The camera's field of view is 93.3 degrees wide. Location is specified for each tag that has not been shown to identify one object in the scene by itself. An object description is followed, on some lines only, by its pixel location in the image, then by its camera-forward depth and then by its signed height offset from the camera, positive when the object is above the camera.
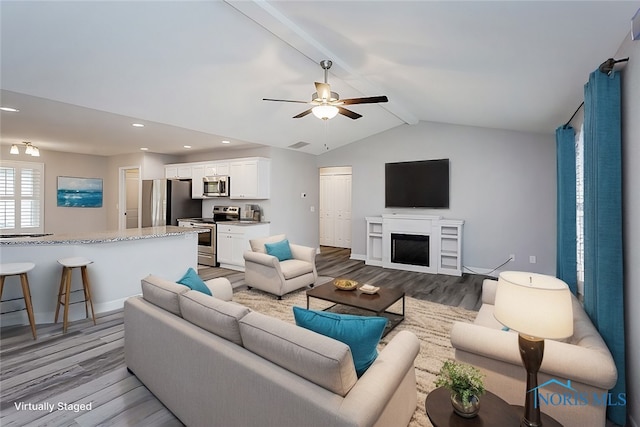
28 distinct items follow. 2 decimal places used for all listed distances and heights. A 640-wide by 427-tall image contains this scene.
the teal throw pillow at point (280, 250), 4.56 -0.55
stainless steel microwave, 6.45 +0.62
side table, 1.39 -0.96
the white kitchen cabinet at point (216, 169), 6.54 +1.00
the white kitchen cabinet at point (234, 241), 5.91 -0.54
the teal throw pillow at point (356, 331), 1.52 -0.60
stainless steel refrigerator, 6.64 +0.28
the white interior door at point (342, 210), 8.79 +0.11
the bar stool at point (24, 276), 2.99 -0.63
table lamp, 1.36 -0.47
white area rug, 2.38 -1.24
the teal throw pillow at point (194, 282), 2.44 -0.56
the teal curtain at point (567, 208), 3.33 +0.06
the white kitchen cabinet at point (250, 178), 6.14 +0.74
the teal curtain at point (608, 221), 1.87 -0.05
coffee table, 3.09 -0.92
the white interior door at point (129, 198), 7.58 +0.39
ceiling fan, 3.11 +1.19
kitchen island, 3.41 -0.63
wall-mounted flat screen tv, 6.04 +0.62
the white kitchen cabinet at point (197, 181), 6.81 +0.75
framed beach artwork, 7.11 +0.54
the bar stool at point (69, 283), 3.22 -0.77
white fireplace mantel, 5.78 -0.47
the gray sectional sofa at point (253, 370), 1.30 -0.78
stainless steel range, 6.27 -0.25
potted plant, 1.40 -0.81
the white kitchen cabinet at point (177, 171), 7.01 +1.01
